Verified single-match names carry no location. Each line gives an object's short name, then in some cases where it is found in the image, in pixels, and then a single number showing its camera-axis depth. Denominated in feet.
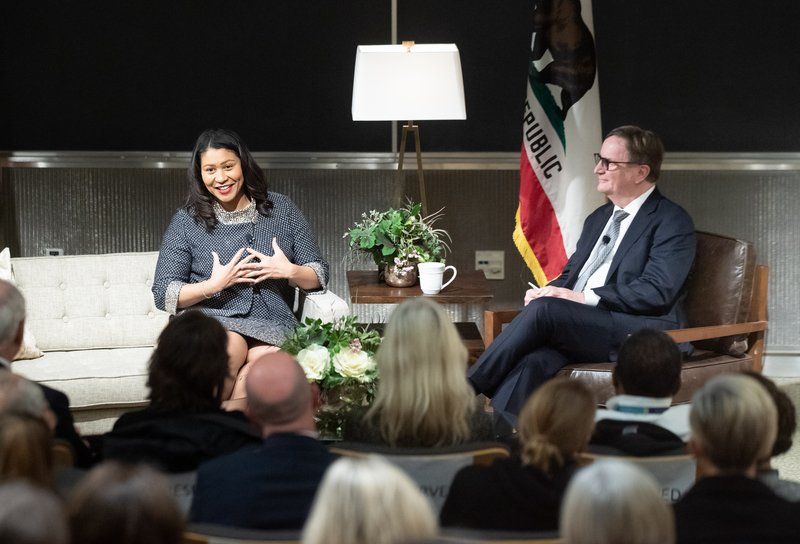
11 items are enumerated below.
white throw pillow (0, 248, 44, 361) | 26.68
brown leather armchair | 25.45
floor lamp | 28.55
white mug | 28.02
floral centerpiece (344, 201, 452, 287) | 28.58
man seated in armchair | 24.90
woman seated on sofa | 25.35
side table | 27.84
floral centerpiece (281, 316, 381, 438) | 21.86
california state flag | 32.11
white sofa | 27.14
